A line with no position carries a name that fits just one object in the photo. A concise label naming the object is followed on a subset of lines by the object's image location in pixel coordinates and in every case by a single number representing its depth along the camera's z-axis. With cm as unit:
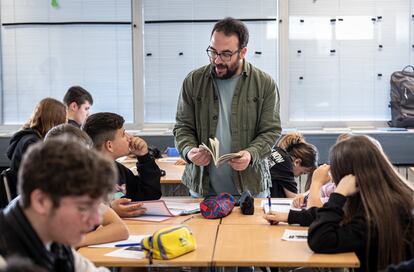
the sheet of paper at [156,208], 281
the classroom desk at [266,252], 204
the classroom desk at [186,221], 271
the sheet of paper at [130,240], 229
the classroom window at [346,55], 570
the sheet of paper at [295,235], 238
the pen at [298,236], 241
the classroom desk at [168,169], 416
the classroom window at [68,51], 596
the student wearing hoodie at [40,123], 389
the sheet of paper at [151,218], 278
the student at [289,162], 379
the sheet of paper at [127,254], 212
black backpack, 550
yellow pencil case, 208
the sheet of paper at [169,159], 516
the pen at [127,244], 228
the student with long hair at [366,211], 216
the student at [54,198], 129
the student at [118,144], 286
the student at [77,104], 513
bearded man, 304
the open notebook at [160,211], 281
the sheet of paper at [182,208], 290
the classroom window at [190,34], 582
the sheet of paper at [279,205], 298
